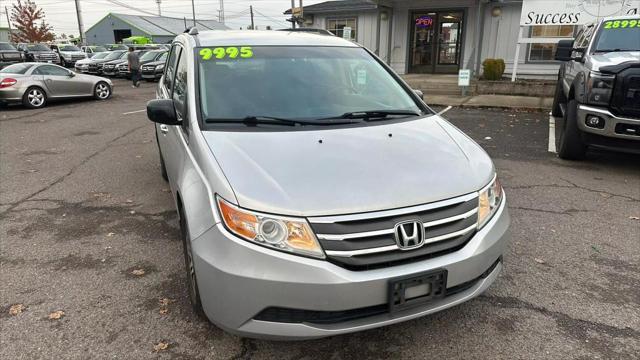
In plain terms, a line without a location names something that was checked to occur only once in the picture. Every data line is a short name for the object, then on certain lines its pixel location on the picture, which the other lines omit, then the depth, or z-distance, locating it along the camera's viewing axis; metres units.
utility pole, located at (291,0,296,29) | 19.19
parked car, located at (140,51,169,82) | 20.97
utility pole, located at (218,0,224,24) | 72.44
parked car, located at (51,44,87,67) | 32.12
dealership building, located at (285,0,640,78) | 15.02
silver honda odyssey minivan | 2.12
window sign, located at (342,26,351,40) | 17.02
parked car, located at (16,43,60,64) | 29.56
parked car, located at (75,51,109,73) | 23.97
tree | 50.21
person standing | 19.16
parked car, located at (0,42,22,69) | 27.02
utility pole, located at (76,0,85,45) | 40.63
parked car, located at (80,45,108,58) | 37.17
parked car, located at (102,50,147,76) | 23.46
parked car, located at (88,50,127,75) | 24.03
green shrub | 13.45
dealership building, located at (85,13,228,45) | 62.50
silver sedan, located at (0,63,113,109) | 13.07
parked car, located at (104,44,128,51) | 35.83
